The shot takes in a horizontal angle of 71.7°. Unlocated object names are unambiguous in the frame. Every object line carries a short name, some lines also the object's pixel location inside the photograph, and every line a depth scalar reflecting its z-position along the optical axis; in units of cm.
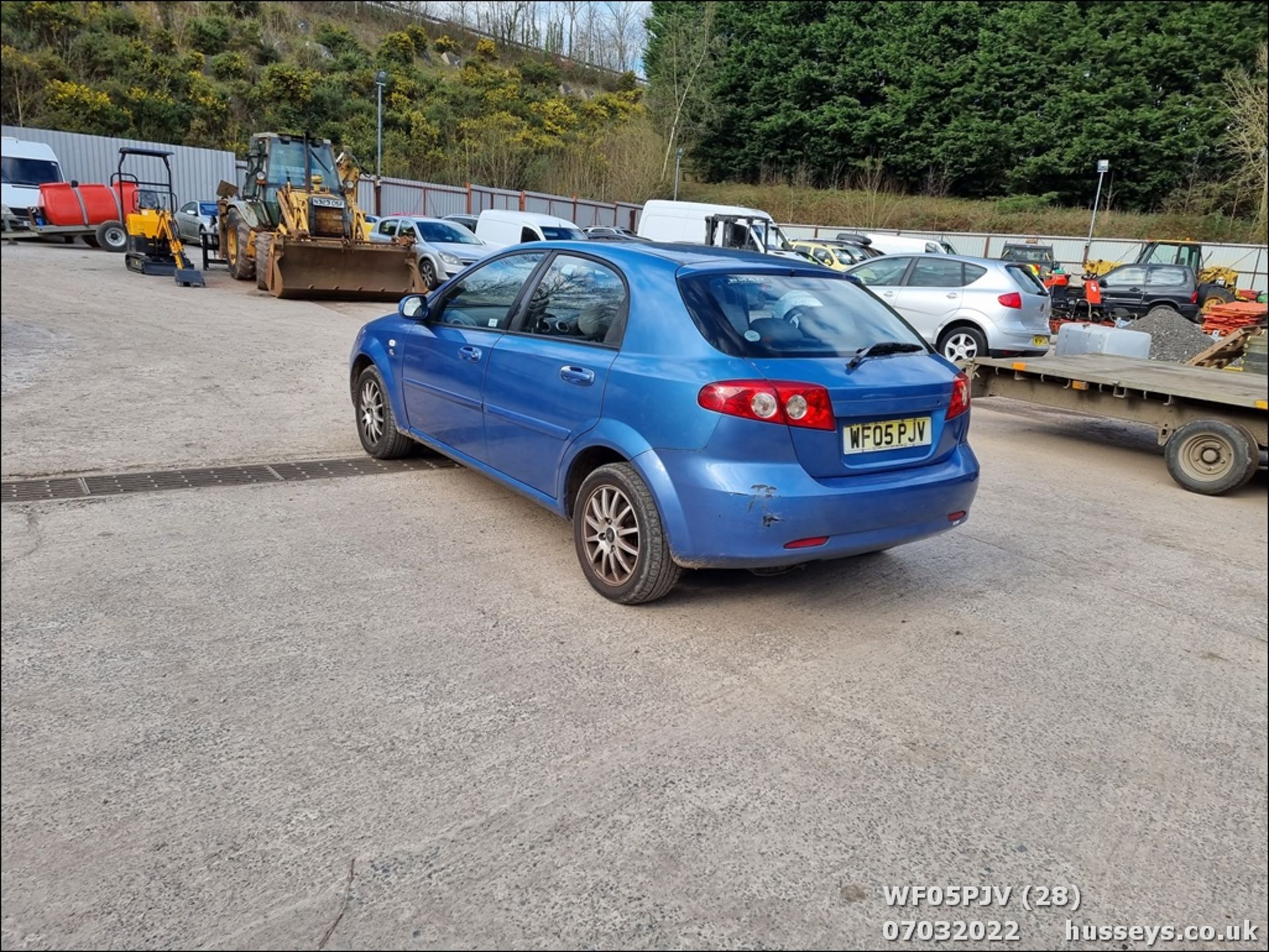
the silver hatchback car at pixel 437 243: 1917
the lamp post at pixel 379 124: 2567
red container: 1477
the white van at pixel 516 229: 2095
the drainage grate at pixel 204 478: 505
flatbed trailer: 612
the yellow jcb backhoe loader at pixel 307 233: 1587
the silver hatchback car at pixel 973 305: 1223
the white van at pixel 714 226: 2205
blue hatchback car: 360
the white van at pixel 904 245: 2750
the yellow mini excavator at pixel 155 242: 1652
